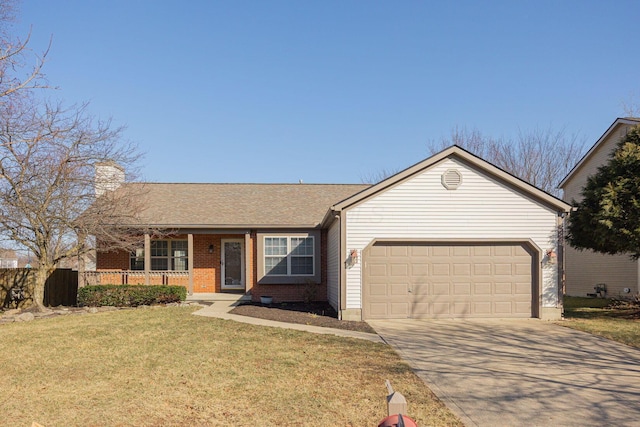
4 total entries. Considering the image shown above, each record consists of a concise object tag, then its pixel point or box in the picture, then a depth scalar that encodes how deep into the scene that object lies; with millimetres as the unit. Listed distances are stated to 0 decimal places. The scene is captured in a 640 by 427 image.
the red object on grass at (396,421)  2986
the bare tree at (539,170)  35688
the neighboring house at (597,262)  19625
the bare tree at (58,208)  14938
